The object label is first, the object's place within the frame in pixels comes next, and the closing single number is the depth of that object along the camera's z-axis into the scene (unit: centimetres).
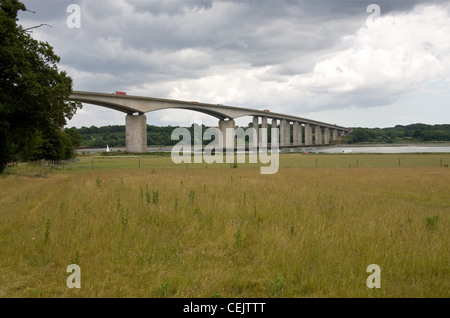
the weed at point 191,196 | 1295
